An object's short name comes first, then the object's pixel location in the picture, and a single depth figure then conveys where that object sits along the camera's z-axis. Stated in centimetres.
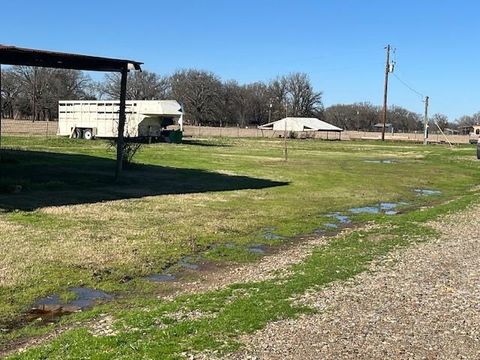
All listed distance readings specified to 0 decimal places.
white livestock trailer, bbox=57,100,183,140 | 4716
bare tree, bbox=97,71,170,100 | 12281
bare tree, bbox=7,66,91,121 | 11181
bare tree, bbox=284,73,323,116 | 14712
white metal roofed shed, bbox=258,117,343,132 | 9094
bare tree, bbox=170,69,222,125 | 12700
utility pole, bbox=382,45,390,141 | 7425
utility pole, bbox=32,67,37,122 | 10212
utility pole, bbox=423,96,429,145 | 7331
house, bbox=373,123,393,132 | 13759
